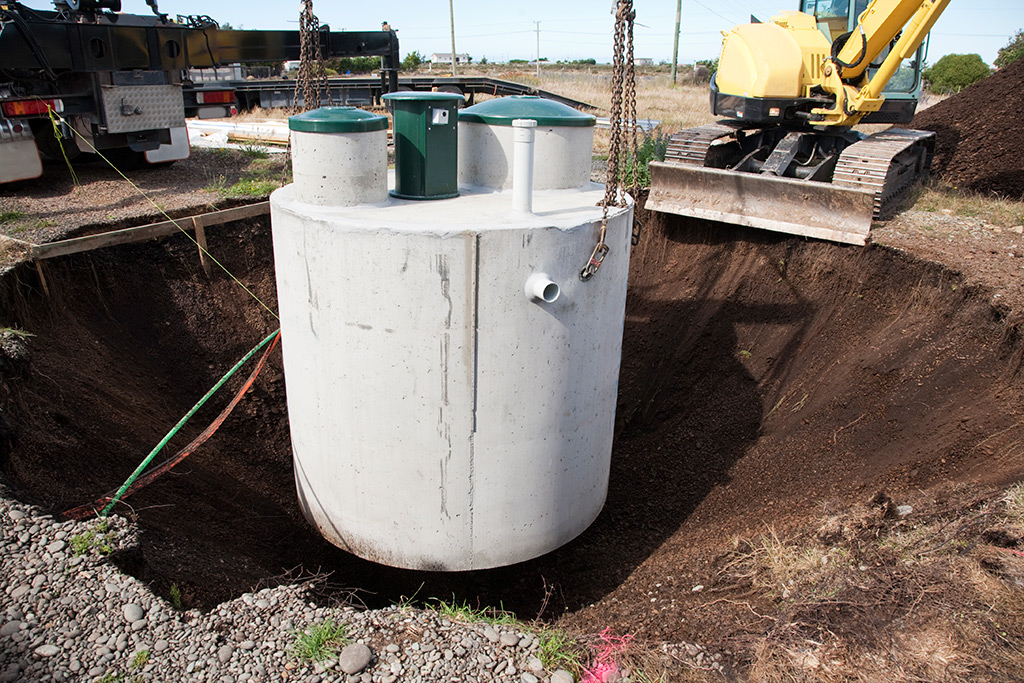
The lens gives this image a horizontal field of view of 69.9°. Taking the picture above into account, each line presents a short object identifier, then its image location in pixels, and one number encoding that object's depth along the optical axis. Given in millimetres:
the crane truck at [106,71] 9164
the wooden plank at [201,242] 8617
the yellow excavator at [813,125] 9445
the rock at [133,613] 3863
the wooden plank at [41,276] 7273
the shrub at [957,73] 26812
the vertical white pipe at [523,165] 4488
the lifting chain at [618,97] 4520
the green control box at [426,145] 5035
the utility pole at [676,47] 38688
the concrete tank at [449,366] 4492
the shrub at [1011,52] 27561
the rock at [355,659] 3801
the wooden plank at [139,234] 7438
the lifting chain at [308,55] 5727
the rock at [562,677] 3843
